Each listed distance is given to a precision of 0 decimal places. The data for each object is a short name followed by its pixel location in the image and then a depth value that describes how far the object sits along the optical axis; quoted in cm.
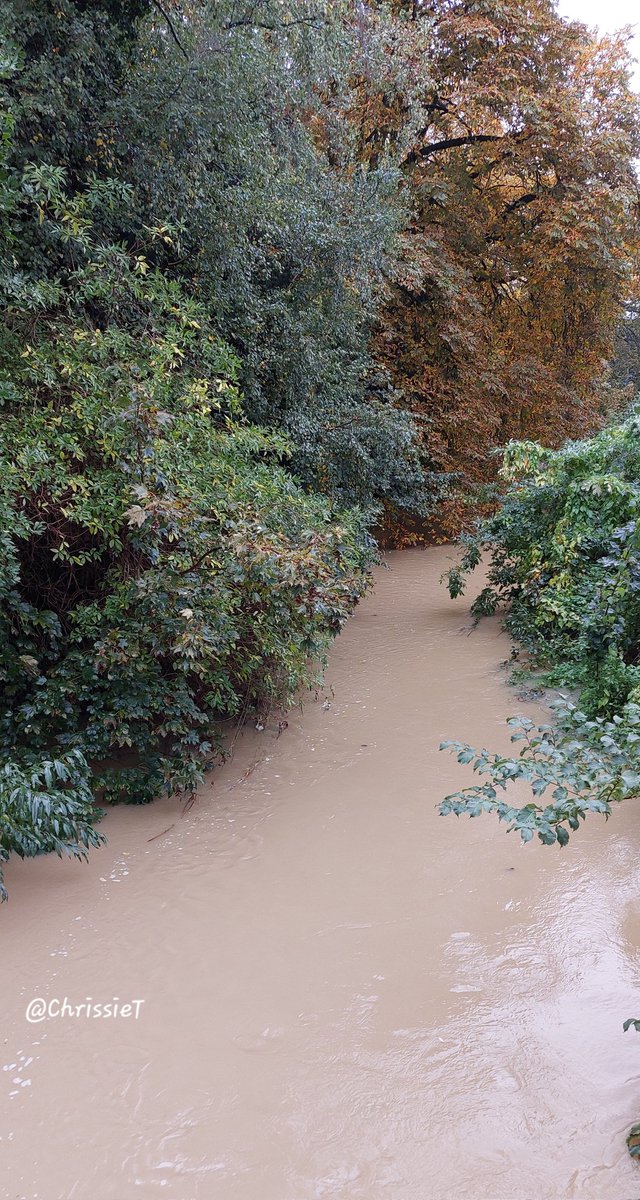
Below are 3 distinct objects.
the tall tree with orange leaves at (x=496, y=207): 1305
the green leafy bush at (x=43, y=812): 415
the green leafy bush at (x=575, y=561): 636
